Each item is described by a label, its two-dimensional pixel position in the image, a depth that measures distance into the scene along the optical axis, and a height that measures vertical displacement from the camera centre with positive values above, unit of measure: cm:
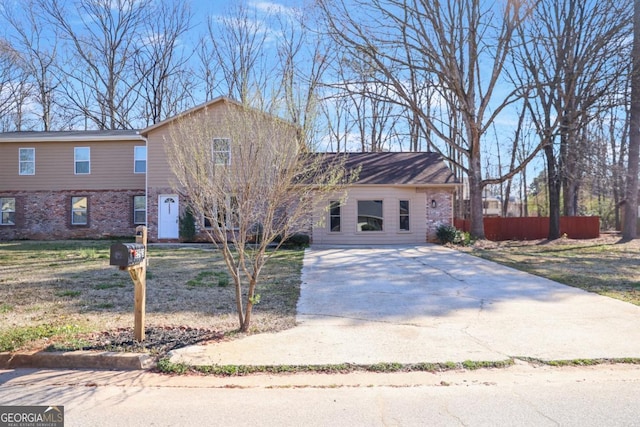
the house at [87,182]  2036 +191
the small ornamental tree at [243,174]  541 +58
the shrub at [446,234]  1852 -67
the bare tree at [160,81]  3222 +1035
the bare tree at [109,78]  3108 +1030
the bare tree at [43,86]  3105 +970
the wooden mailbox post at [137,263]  465 -45
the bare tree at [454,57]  1927 +728
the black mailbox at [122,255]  464 -36
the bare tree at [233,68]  2961 +1053
